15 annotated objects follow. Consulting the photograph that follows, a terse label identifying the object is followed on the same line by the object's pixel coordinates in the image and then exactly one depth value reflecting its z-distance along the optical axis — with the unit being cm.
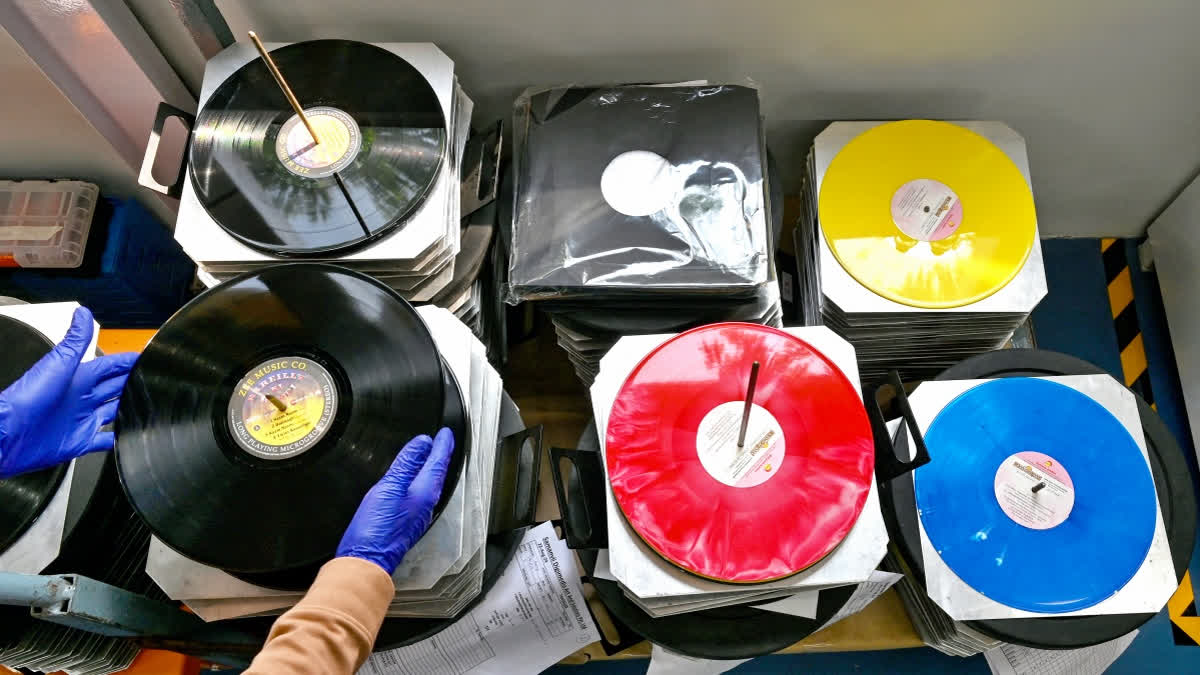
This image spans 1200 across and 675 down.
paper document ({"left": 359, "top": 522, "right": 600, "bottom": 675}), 132
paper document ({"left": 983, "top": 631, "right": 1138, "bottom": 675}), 139
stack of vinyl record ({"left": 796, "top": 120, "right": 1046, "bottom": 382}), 131
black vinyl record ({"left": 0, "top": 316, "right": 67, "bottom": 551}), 100
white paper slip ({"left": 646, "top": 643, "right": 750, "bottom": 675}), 129
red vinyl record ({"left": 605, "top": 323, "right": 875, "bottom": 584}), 99
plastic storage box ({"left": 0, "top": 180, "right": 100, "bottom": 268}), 150
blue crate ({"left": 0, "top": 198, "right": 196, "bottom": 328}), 154
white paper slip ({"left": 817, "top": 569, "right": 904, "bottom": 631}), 118
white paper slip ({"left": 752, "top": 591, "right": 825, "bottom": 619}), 110
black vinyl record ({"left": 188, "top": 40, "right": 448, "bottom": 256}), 115
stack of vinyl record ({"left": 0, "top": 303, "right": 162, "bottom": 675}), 100
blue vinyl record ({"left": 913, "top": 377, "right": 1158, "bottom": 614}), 115
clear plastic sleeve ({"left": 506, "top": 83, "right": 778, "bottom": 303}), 120
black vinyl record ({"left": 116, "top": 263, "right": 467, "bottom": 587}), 94
